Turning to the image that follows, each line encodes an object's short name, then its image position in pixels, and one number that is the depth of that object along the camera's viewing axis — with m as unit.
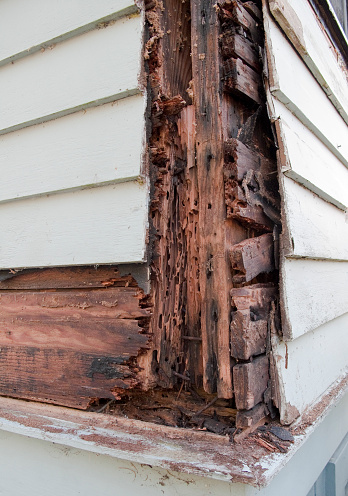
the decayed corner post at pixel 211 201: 1.13
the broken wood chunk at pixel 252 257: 1.13
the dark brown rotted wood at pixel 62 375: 1.25
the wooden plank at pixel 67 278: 1.30
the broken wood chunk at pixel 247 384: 1.06
